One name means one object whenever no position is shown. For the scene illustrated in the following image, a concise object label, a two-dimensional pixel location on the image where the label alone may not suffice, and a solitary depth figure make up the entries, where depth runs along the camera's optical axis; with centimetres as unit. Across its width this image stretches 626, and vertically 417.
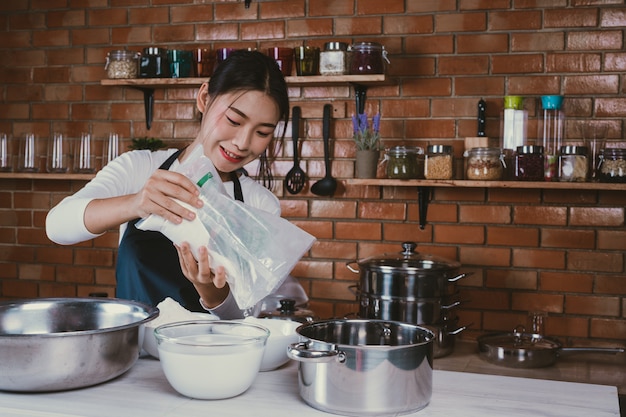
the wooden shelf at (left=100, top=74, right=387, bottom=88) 255
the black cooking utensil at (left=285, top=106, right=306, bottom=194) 280
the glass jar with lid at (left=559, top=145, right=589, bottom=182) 236
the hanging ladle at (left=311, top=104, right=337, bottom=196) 277
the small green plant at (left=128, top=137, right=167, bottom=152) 288
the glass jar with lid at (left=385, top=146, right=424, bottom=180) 253
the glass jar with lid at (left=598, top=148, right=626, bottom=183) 235
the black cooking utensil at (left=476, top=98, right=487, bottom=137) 256
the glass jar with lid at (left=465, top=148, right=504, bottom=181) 246
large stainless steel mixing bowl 103
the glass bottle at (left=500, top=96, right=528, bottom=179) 250
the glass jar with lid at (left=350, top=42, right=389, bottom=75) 257
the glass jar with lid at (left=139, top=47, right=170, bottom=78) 281
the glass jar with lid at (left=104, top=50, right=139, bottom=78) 282
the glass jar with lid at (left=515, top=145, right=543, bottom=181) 240
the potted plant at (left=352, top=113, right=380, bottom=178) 260
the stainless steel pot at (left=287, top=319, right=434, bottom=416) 101
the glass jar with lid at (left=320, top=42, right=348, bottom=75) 260
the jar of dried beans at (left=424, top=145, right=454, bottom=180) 250
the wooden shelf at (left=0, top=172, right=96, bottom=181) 292
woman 154
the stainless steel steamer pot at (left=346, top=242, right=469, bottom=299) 225
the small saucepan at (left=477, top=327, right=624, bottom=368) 222
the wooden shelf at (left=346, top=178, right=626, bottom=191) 234
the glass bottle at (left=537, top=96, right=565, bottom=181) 249
